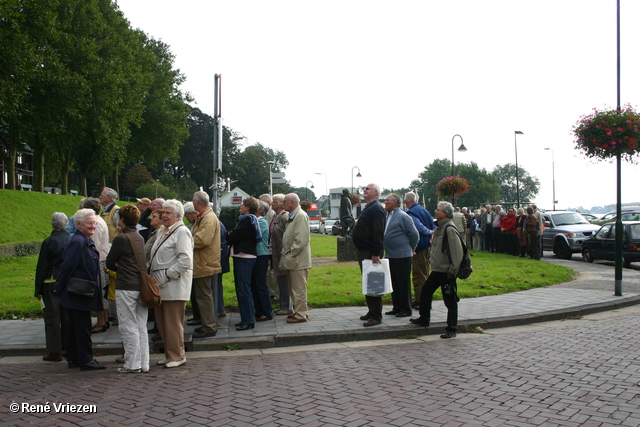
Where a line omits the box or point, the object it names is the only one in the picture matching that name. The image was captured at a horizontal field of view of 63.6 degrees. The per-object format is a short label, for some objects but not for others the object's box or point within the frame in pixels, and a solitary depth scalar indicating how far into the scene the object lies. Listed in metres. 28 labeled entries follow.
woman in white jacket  5.98
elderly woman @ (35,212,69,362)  6.44
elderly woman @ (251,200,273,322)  8.34
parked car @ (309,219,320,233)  63.12
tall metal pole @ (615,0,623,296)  10.95
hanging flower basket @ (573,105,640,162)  11.22
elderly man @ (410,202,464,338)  7.28
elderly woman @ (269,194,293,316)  8.76
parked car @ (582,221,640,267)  15.76
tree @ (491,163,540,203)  143.50
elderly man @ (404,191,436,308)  9.20
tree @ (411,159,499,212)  108.31
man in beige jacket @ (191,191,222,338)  7.04
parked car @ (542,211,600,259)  20.06
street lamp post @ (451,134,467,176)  33.62
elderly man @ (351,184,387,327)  7.91
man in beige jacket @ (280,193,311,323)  8.02
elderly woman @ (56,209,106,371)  5.91
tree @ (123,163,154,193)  69.62
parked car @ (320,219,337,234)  52.62
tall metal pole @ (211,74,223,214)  7.98
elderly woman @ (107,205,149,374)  5.77
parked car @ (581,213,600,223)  44.16
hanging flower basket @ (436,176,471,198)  25.77
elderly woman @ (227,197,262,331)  7.70
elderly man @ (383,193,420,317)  8.22
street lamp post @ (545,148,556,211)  69.62
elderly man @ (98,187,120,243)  8.29
